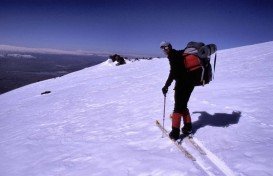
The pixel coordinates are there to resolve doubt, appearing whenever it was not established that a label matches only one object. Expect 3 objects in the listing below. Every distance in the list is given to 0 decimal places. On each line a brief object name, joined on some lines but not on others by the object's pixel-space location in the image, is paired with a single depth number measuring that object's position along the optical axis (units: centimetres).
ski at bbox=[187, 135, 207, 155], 465
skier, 494
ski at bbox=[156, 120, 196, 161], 447
